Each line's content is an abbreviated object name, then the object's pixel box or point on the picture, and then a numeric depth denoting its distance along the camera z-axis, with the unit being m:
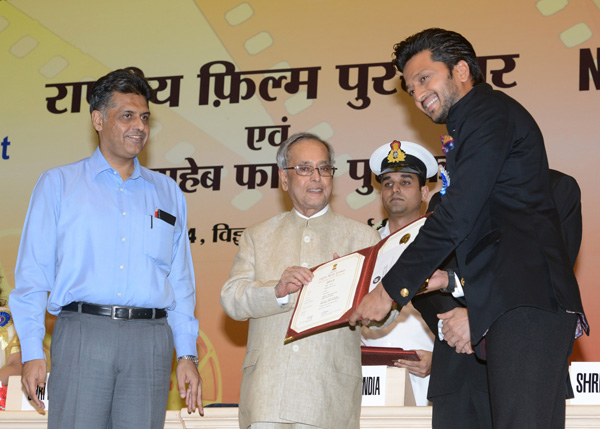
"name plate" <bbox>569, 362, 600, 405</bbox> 3.21
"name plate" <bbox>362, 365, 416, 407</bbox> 3.32
